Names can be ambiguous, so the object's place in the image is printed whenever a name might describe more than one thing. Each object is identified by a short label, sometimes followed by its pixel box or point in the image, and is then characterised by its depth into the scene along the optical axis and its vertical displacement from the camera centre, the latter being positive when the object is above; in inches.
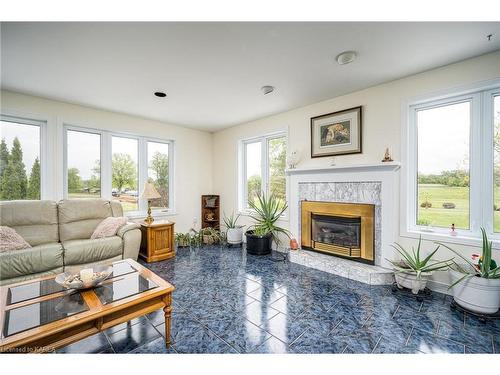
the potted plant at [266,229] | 151.3 -30.8
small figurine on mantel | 107.3 +14.3
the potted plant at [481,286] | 75.9 -36.0
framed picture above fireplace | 121.4 +31.5
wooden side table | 137.9 -36.1
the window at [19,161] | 119.6 +14.6
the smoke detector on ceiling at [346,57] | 84.1 +51.3
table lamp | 146.3 -5.3
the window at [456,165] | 88.7 +9.4
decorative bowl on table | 61.2 -27.3
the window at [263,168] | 164.4 +15.0
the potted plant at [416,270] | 92.7 -37.3
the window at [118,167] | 142.7 +14.3
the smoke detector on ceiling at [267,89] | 115.0 +52.4
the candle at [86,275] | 62.9 -26.1
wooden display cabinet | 200.1 -23.2
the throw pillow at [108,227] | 124.2 -23.8
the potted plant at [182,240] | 172.9 -43.0
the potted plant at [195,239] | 176.2 -43.5
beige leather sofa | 94.5 -28.2
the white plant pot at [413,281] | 92.6 -41.3
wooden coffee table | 45.6 -30.7
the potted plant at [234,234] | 174.7 -39.3
